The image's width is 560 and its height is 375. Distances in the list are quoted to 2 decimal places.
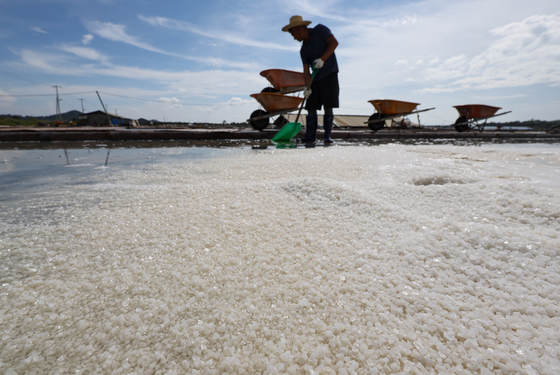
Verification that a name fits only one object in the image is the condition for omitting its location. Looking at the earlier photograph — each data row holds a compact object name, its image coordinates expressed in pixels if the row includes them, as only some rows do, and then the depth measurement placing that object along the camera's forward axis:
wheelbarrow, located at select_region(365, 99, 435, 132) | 7.80
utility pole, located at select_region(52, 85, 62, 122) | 47.84
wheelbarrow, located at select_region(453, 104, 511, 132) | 8.42
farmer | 3.65
